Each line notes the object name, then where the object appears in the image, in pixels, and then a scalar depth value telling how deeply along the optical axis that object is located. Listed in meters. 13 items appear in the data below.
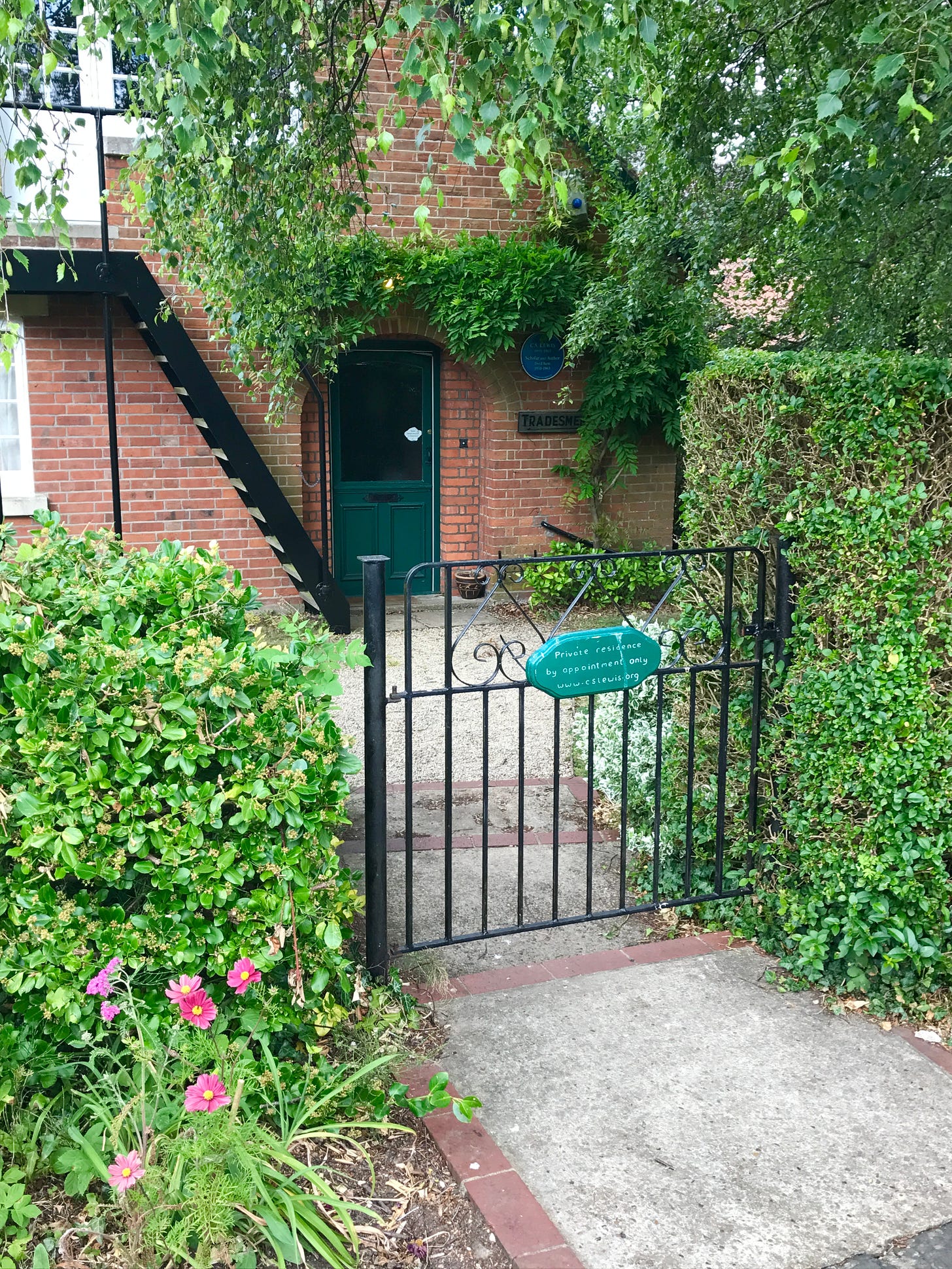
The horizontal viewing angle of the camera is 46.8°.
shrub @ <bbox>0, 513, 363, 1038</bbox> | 2.58
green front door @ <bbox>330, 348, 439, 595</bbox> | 10.25
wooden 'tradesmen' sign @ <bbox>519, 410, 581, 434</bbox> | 10.38
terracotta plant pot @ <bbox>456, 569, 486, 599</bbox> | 10.14
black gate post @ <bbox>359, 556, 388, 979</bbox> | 3.24
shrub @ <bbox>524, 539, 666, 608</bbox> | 9.87
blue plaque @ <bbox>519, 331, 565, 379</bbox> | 10.22
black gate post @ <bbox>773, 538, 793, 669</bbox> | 3.73
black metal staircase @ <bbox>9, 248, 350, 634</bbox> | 7.90
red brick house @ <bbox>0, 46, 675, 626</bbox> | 8.57
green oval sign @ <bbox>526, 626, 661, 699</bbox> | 3.47
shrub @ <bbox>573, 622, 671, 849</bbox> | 4.66
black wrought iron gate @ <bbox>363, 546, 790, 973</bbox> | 3.43
